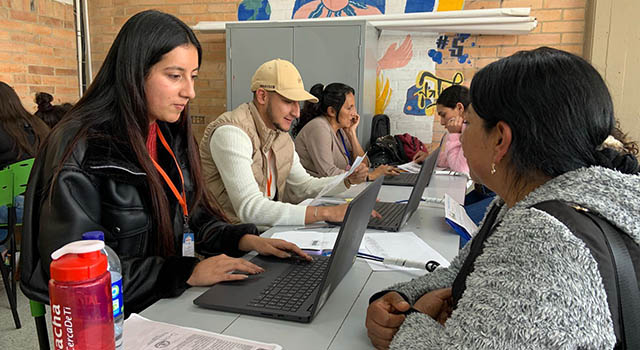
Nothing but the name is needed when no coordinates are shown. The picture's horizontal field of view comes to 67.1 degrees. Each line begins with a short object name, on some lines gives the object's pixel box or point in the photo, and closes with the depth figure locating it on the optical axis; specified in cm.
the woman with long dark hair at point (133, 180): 116
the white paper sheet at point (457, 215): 174
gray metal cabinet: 428
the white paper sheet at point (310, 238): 155
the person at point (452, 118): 343
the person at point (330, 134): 326
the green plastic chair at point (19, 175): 254
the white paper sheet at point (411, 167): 329
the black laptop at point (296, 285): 103
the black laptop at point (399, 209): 181
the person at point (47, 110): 379
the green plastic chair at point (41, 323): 126
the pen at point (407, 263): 137
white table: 96
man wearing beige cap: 191
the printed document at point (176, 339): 89
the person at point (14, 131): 309
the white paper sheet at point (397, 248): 143
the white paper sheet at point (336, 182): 197
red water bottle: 64
